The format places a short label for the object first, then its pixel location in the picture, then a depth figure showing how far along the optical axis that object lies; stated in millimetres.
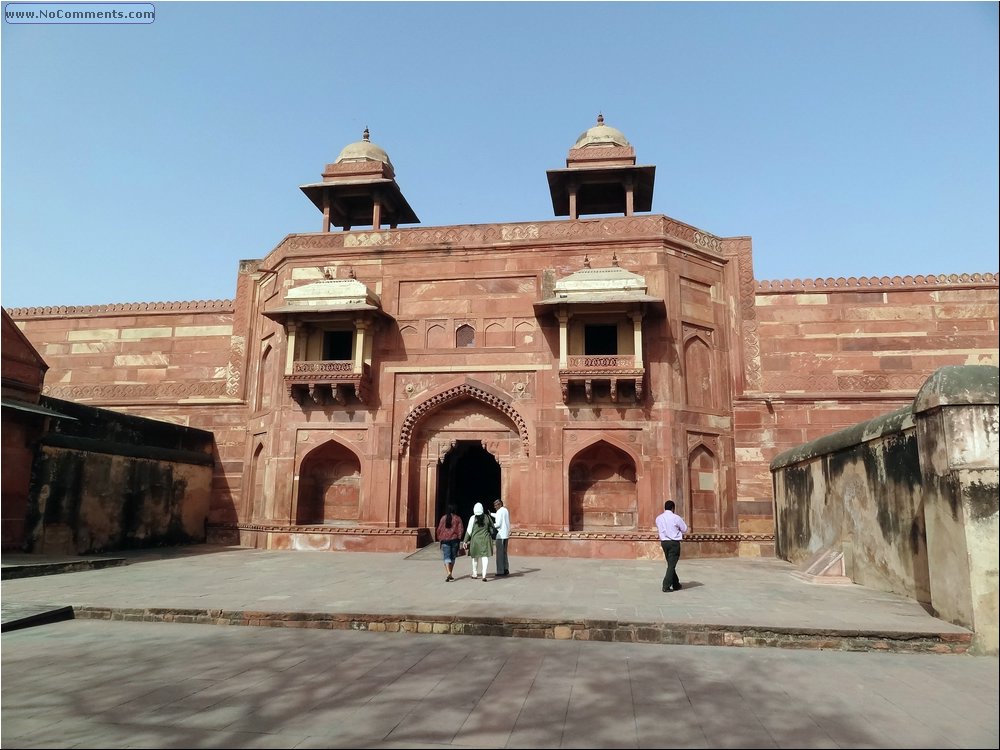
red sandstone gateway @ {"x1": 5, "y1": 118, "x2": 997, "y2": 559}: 13859
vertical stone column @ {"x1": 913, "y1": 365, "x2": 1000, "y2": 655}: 5582
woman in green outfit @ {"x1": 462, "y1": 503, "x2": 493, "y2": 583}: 9500
